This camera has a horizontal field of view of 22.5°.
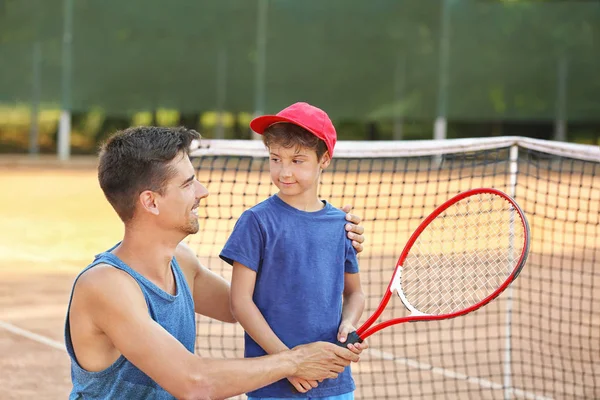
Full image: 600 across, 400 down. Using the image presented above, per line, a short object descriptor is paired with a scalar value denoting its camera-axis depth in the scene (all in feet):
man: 12.43
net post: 24.66
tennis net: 24.45
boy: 14.00
